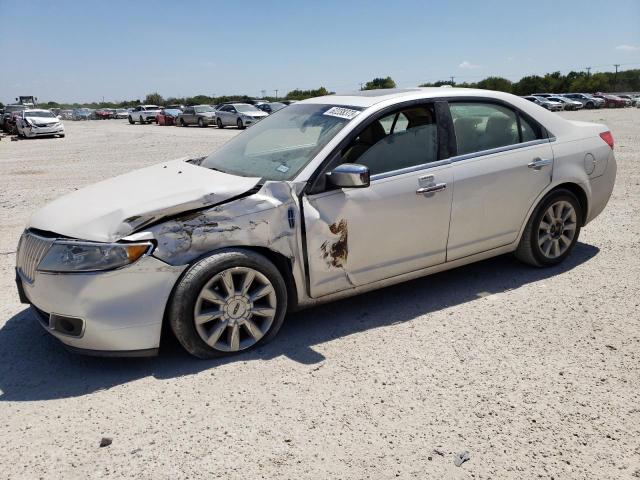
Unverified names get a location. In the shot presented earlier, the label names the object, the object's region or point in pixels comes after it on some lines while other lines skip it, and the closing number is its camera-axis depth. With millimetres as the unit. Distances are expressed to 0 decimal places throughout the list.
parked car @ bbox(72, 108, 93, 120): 69438
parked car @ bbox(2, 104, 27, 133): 29759
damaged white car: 3166
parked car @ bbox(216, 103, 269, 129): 31750
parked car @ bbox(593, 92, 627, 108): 50594
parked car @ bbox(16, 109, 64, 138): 26500
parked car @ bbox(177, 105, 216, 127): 37031
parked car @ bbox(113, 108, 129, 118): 66212
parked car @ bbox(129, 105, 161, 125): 45000
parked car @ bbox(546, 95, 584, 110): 47781
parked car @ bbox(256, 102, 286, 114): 37128
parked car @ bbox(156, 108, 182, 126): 41781
